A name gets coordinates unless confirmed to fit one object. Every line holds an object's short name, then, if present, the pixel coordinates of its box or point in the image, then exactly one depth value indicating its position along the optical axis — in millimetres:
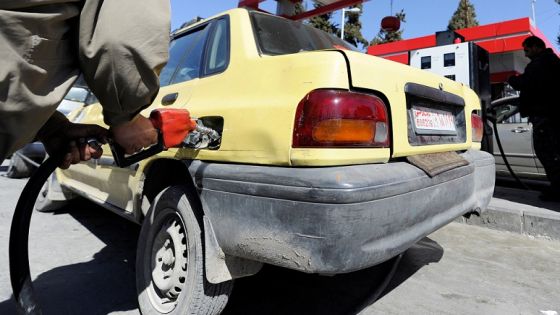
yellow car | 1581
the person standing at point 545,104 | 4539
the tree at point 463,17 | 34531
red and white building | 10688
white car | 5676
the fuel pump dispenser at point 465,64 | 5867
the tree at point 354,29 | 28570
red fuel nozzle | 1352
